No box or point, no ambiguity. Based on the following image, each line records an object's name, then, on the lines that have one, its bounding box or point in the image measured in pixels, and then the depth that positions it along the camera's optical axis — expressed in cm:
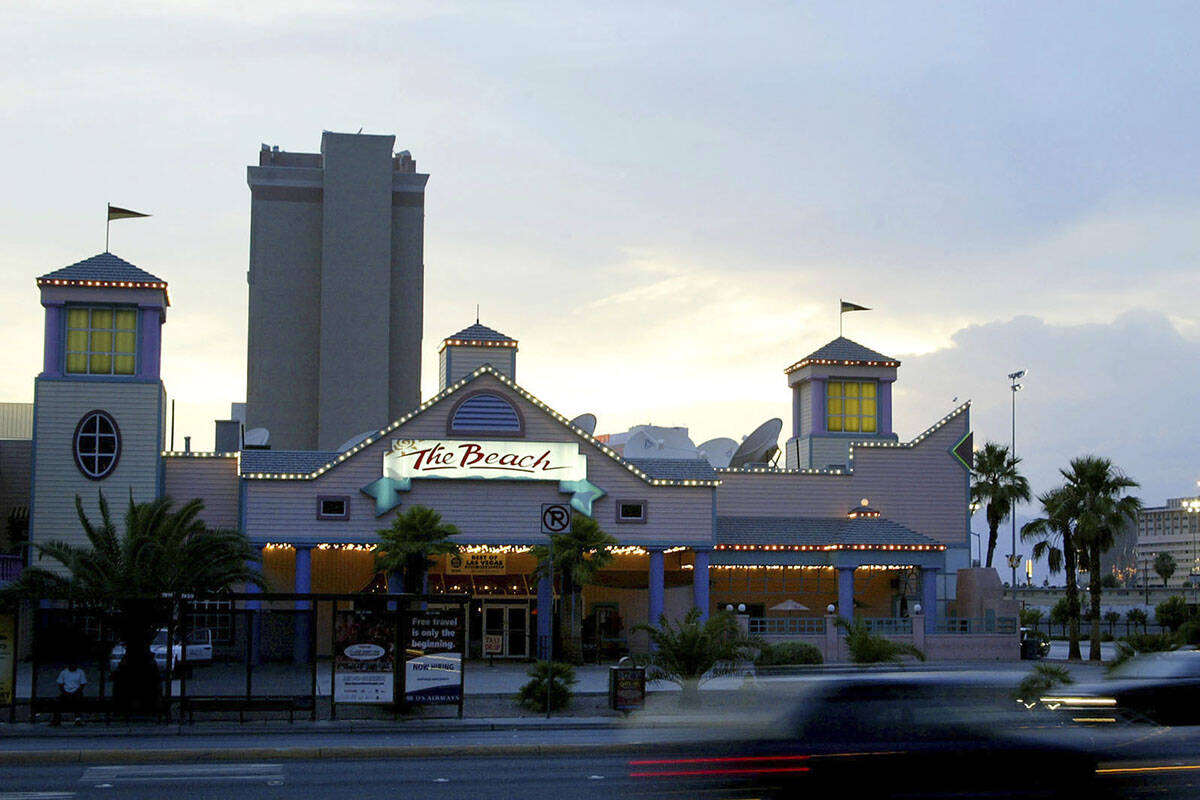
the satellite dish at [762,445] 6178
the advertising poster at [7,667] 2766
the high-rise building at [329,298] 8600
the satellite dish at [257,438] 6122
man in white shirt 2756
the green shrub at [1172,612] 7512
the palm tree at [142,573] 2859
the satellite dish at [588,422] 6669
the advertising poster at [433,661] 2858
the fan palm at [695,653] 3002
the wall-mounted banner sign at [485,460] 4800
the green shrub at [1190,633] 4968
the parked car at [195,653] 2855
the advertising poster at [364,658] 2845
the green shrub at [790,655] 4178
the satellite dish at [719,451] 6544
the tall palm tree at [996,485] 7575
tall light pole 8950
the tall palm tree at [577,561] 4519
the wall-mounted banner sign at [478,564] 5184
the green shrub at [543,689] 3009
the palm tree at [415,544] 4475
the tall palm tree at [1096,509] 5084
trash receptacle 2930
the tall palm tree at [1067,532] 5156
